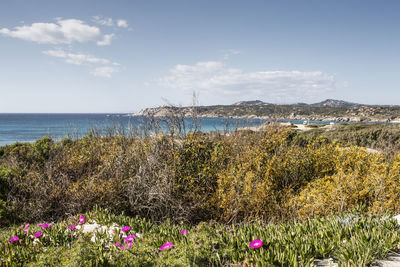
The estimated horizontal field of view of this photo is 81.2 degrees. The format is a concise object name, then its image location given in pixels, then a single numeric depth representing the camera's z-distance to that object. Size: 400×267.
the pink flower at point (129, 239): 2.98
